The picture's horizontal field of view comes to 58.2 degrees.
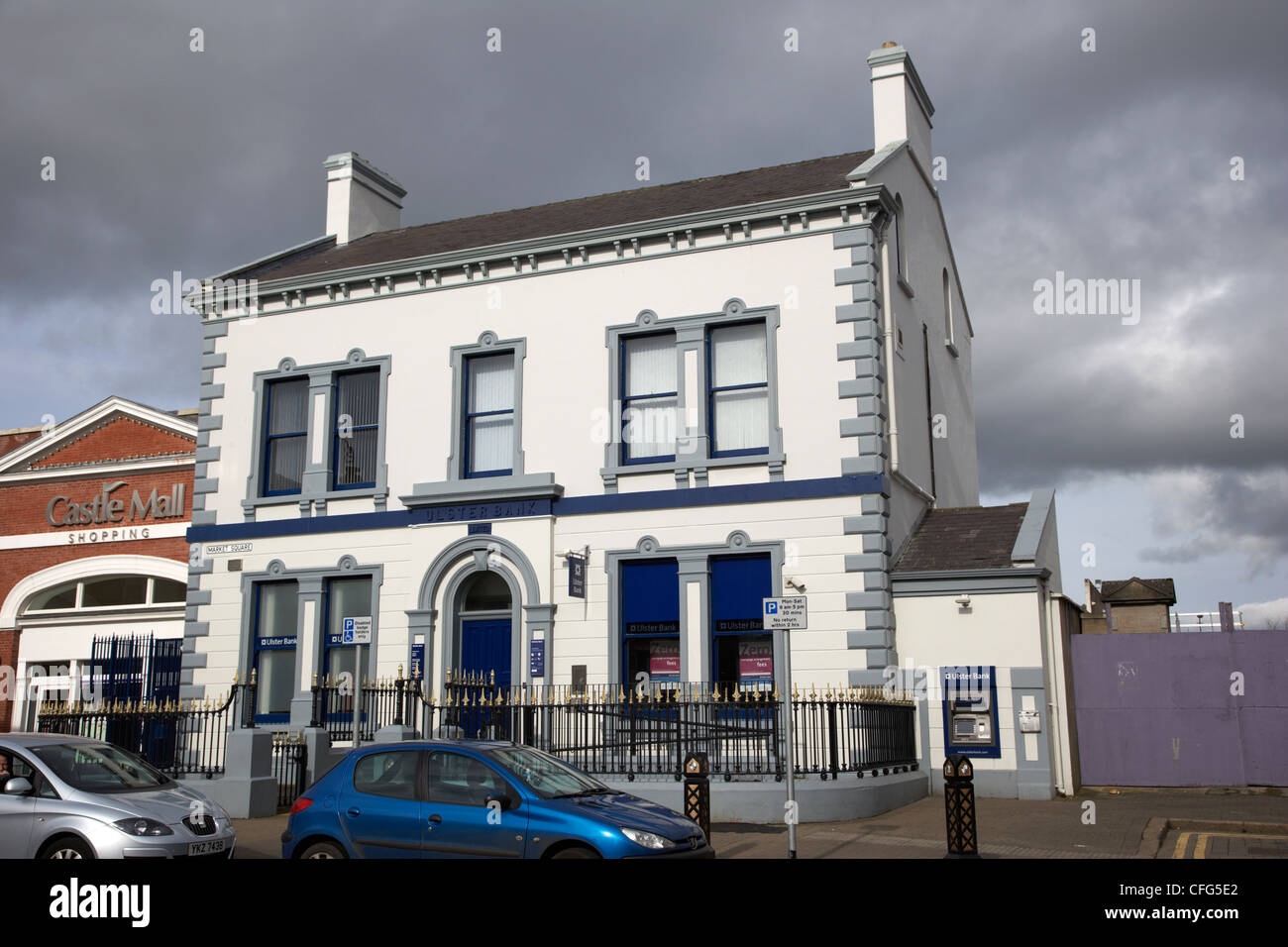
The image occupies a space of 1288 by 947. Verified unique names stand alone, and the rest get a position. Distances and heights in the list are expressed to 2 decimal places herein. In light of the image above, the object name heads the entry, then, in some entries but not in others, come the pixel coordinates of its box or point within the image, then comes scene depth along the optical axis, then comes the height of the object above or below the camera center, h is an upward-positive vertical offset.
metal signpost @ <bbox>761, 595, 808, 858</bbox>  11.67 +0.45
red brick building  25.61 +2.81
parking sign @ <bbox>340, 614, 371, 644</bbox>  15.75 +0.52
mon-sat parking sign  11.69 +0.47
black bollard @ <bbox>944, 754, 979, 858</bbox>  10.99 -1.46
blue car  9.37 -1.24
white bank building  18.50 +3.63
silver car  10.15 -1.30
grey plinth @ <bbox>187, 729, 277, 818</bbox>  16.02 -1.58
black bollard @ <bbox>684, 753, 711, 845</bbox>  11.80 -1.32
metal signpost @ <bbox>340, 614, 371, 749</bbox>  15.24 +0.46
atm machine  18.05 -0.77
